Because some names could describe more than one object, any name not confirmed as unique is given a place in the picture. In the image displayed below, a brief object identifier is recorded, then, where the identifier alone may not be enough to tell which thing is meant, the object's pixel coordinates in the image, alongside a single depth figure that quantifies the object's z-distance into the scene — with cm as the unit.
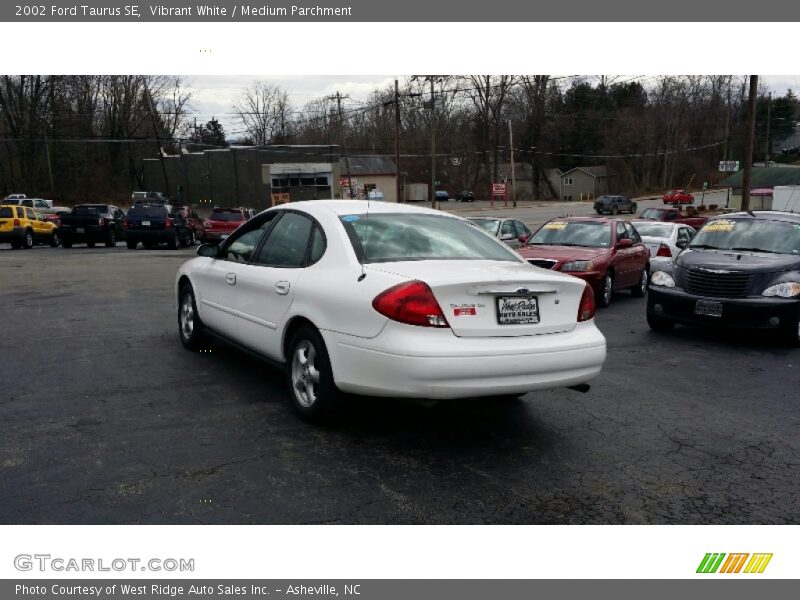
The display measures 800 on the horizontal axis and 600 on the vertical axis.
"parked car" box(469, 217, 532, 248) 1725
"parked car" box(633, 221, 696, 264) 1728
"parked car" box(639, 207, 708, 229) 3167
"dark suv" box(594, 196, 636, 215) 6372
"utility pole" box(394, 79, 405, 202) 4118
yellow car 2652
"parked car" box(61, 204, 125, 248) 2731
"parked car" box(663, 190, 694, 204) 6694
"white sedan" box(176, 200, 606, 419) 433
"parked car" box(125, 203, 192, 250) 2648
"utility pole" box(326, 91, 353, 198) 6444
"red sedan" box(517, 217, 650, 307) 1152
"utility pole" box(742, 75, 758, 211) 2448
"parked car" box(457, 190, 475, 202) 8819
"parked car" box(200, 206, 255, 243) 2850
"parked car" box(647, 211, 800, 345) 841
